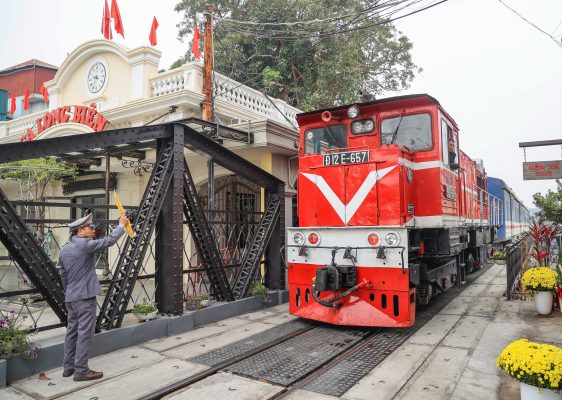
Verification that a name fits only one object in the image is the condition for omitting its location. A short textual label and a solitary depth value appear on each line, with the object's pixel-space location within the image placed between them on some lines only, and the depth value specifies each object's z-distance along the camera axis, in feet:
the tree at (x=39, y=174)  41.29
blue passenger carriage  49.82
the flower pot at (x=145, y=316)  19.62
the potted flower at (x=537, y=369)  10.46
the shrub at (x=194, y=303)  22.75
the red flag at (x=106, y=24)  45.06
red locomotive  19.81
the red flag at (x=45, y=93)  51.38
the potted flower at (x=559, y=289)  22.26
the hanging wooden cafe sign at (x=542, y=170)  31.99
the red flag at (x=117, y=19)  44.91
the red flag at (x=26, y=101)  56.54
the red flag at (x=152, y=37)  43.39
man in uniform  14.65
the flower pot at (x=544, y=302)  22.76
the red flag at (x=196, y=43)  41.98
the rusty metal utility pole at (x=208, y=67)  34.24
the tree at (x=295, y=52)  60.70
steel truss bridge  15.98
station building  35.17
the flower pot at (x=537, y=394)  10.65
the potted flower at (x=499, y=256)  49.18
